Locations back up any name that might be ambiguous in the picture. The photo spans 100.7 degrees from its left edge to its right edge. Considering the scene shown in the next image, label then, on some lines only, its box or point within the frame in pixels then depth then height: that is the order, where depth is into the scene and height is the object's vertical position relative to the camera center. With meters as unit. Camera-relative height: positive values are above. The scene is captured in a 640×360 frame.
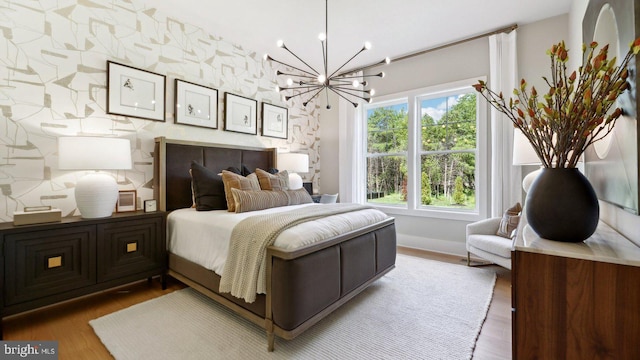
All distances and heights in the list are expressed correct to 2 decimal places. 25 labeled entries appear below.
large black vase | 1.00 -0.09
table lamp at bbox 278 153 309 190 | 4.01 +0.30
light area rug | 1.68 -1.07
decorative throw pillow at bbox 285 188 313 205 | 2.96 -0.17
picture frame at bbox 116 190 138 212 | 2.61 -0.19
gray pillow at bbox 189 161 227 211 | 2.67 -0.08
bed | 1.64 -0.64
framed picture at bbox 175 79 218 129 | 3.14 +0.95
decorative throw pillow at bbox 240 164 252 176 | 3.53 +0.14
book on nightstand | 1.91 -0.26
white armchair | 2.70 -0.65
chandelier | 4.56 +1.79
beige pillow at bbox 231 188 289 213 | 2.48 -0.17
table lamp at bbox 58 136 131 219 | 2.09 +0.14
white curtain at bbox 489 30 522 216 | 3.26 +0.59
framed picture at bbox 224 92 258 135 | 3.62 +0.97
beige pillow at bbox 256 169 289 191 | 3.01 +0.01
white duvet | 1.80 -0.38
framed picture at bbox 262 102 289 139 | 4.13 +0.99
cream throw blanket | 1.73 -0.48
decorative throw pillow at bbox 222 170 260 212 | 2.57 -0.02
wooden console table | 0.80 -0.38
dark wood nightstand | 1.84 -0.60
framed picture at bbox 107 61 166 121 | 2.62 +0.94
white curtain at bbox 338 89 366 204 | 4.66 +0.49
